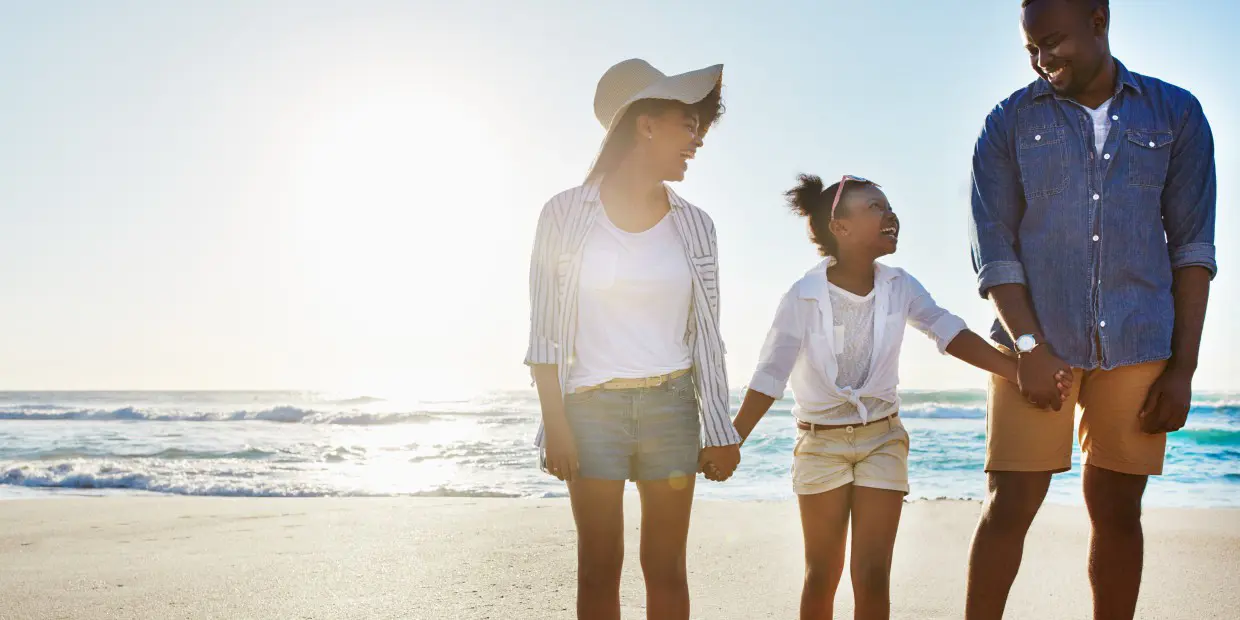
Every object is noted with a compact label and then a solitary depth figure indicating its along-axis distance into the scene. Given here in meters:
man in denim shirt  2.68
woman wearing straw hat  2.74
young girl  3.04
